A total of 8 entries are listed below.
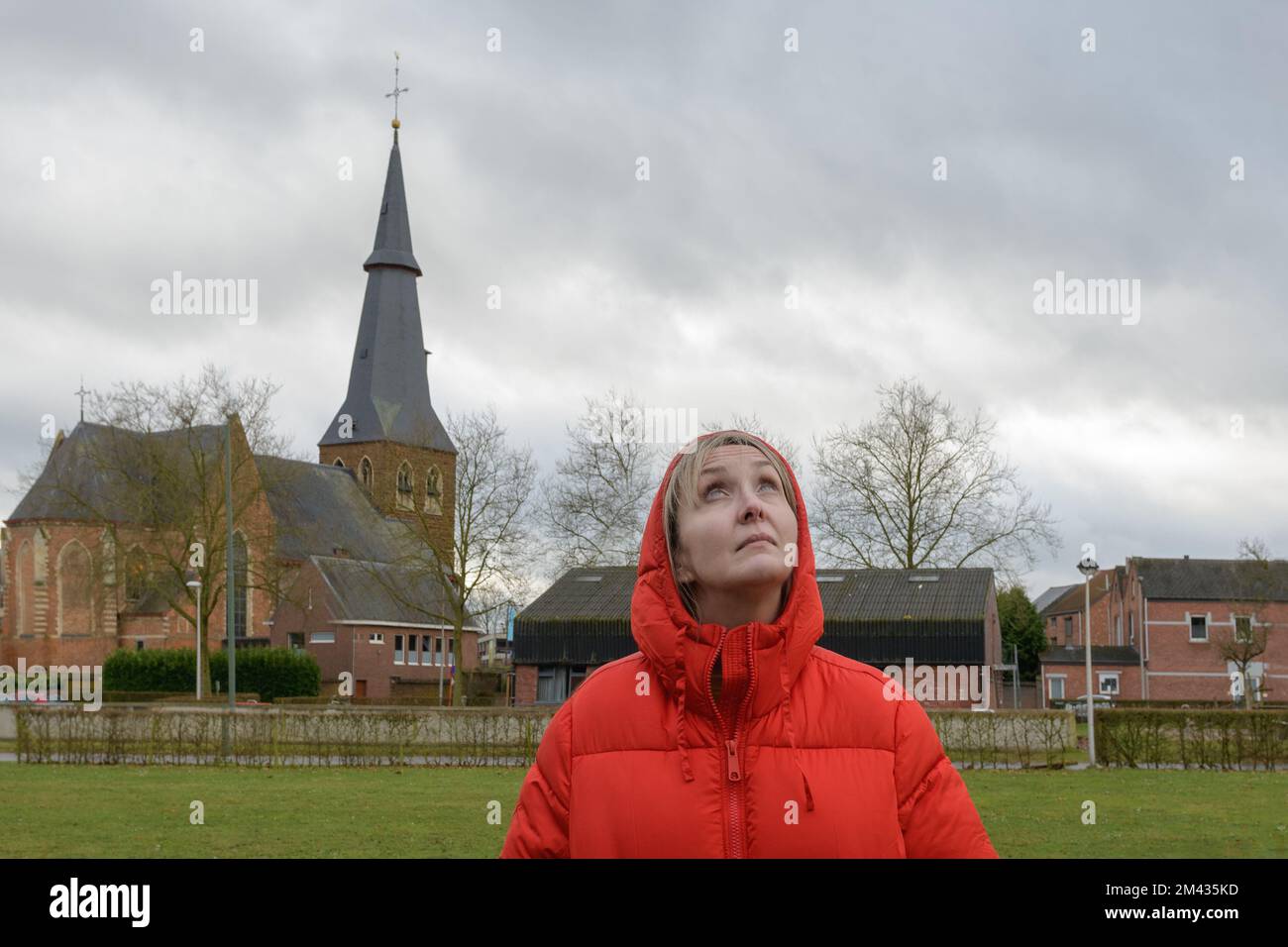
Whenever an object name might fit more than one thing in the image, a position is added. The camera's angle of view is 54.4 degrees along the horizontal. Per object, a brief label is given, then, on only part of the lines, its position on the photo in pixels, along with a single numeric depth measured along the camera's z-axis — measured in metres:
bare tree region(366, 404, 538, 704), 50.84
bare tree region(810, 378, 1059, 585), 51.97
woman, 2.55
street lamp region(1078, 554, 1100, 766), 27.17
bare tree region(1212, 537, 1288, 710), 58.59
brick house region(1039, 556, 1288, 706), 66.00
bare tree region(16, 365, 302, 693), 52.84
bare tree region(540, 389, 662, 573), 49.91
